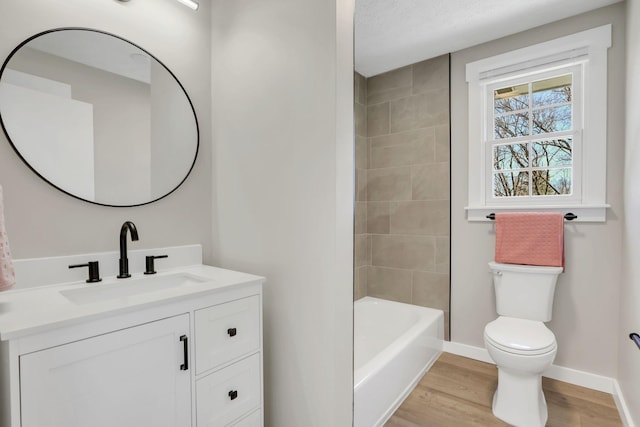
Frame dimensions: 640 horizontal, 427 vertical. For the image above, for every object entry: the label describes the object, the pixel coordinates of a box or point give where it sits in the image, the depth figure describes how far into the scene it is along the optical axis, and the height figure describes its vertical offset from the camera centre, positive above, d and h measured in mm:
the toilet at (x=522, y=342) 1711 -765
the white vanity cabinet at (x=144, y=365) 793 -479
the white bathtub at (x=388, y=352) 1644 -1003
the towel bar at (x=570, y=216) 2109 -62
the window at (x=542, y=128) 2062 +589
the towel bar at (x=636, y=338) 1146 -501
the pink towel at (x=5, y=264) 863 -149
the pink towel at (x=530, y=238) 2102 -218
